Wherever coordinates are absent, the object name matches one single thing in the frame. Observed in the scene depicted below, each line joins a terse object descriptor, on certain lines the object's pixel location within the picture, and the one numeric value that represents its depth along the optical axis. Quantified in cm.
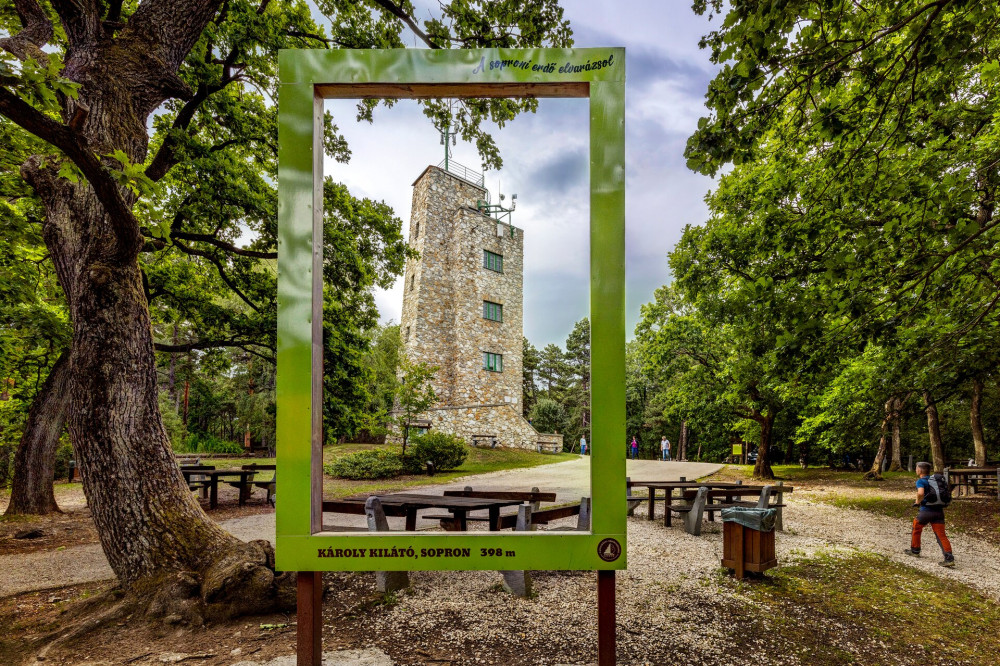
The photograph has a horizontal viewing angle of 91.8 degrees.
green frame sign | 245
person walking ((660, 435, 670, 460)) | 2859
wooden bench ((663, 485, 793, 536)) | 757
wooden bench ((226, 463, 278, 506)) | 1036
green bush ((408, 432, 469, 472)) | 1647
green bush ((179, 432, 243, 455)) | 2402
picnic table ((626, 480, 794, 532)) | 807
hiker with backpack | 637
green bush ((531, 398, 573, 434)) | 3584
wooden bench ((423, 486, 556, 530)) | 622
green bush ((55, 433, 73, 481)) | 1515
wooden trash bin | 539
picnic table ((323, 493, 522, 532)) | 503
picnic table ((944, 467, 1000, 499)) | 1080
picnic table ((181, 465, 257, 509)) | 927
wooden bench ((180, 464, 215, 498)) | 979
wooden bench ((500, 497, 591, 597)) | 484
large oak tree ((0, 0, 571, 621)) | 412
